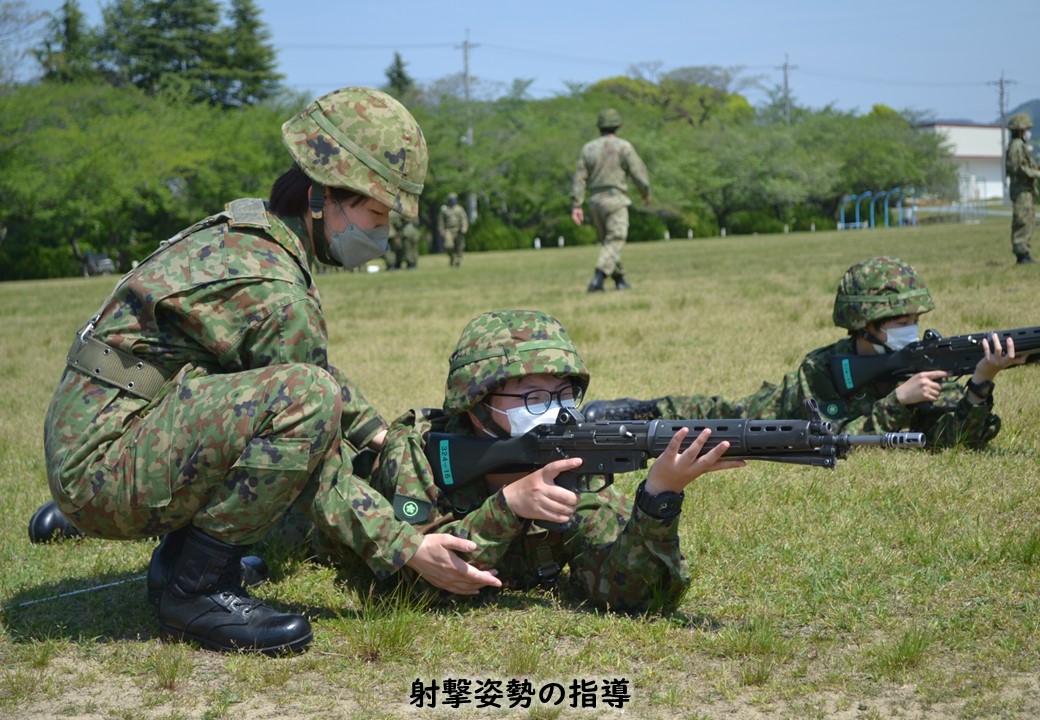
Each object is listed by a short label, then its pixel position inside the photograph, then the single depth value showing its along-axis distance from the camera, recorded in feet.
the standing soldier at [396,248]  118.21
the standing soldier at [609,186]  59.36
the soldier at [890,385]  20.24
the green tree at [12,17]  123.13
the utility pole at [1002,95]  408.01
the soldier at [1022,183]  56.54
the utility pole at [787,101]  339.61
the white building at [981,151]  471.21
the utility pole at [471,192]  214.69
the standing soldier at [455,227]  117.80
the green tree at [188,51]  217.97
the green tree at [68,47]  213.05
